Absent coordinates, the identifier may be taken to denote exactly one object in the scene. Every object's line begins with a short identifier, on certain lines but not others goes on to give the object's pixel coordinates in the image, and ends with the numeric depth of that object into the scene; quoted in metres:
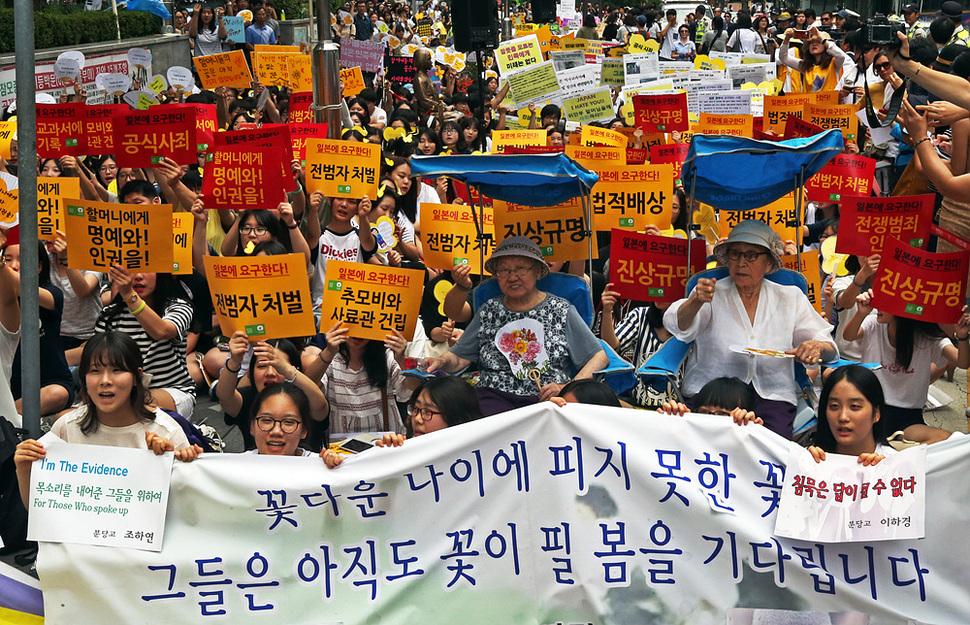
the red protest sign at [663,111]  9.86
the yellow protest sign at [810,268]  6.63
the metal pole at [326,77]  8.85
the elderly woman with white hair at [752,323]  5.41
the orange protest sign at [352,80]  12.70
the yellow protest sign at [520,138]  9.93
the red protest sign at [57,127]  7.89
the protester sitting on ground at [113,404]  4.55
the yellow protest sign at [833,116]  9.60
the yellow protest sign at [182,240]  6.86
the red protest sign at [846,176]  7.93
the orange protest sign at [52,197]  7.29
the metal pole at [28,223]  4.56
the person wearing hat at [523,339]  5.63
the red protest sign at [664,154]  8.72
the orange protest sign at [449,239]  7.02
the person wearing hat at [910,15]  15.38
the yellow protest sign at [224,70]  12.09
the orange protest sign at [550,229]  6.52
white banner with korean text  3.99
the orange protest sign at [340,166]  7.69
